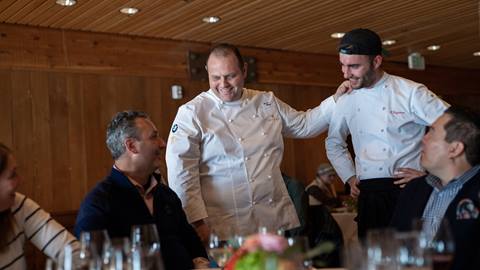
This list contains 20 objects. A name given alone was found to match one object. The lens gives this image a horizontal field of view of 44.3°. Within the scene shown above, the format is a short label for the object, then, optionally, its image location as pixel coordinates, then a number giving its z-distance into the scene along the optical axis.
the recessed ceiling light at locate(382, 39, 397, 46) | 8.16
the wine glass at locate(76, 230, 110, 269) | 1.61
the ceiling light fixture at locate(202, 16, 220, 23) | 6.32
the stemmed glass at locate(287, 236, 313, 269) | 1.48
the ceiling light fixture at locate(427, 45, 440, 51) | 8.88
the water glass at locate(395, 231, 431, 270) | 1.45
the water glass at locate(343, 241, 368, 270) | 1.38
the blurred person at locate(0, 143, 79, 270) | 2.14
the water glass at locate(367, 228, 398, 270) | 1.39
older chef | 3.07
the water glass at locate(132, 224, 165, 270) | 1.59
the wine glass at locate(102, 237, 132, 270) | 1.61
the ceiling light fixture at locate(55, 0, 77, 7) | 5.38
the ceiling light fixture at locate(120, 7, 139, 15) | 5.77
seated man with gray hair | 2.55
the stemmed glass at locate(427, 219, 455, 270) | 1.59
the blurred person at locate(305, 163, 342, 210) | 7.82
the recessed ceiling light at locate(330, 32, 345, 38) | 7.46
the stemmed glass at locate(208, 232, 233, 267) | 1.83
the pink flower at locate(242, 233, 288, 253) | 1.47
